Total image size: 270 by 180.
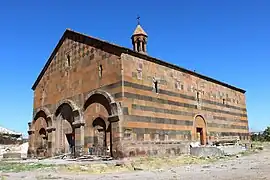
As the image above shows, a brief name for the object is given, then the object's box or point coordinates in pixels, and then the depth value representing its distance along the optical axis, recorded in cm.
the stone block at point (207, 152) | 1808
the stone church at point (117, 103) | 1620
